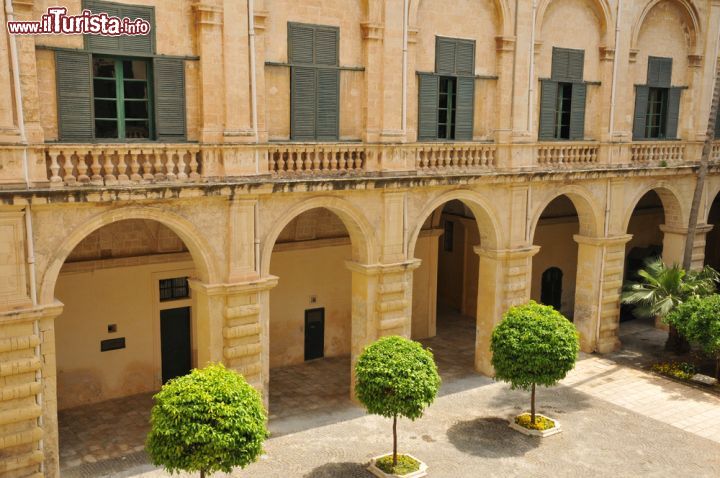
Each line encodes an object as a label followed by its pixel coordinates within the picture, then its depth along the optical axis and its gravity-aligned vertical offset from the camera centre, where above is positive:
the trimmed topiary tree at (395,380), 14.95 -5.28
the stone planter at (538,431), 17.94 -7.51
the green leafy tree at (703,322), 20.83 -5.57
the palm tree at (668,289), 23.09 -5.09
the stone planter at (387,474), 15.55 -7.49
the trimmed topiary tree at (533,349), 17.20 -5.25
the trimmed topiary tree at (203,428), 12.48 -5.28
